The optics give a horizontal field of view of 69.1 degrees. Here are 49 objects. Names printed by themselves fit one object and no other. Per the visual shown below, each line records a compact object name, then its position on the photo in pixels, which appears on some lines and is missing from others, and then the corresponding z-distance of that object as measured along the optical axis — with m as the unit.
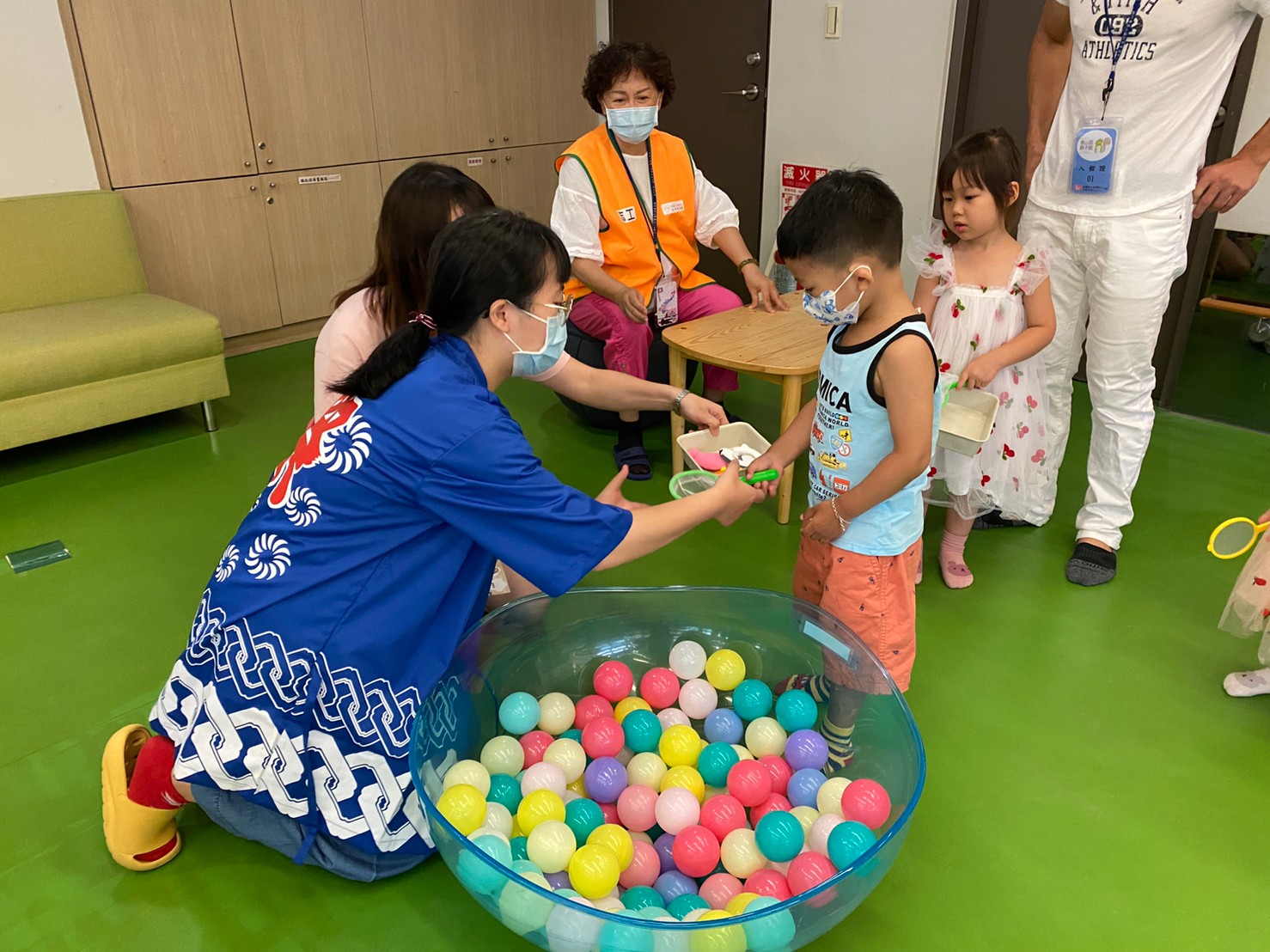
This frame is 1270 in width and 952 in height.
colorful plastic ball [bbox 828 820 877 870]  1.49
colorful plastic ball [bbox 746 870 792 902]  1.49
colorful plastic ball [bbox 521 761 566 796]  1.71
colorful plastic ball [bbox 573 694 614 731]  1.92
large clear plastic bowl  1.27
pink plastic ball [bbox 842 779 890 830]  1.56
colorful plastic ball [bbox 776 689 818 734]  1.85
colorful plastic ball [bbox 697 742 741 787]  1.79
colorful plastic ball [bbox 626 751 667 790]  1.77
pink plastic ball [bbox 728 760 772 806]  1.71
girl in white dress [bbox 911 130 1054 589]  2.19
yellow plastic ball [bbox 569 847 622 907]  1.49
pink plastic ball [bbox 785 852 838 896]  1.46
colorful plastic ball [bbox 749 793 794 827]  1.71
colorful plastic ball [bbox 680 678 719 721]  1.92
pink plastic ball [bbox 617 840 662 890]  1.59
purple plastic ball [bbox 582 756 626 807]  1.75
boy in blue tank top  1.57
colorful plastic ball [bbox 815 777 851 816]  1.66
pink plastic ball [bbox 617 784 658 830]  1.69
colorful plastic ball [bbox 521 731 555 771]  1.83
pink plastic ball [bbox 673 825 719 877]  1.59
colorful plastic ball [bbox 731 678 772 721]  1.90
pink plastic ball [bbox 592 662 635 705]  1.96
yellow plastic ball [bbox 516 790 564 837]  1.64
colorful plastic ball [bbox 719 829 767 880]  1.58
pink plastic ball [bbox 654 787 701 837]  1.67
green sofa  3.21
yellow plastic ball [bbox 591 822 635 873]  1.58
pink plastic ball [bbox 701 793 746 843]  1.66
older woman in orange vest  3.03
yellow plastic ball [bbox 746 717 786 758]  1.83
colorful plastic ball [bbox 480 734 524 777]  1.76
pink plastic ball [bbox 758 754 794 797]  1.77
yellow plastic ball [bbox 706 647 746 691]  1.94
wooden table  2.65
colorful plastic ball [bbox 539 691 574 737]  1.88
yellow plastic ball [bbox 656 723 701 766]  1.82
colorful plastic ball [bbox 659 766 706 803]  1.74
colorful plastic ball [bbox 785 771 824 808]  1.72
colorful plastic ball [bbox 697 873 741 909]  1.52
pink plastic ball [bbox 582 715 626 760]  1.83
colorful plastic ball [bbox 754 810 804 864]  1.56
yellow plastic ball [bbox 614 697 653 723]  1.92
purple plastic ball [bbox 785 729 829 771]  1.79
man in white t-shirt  2.19
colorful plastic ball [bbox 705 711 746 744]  1.87
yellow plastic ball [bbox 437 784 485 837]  1.53
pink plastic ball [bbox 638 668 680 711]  1.94
